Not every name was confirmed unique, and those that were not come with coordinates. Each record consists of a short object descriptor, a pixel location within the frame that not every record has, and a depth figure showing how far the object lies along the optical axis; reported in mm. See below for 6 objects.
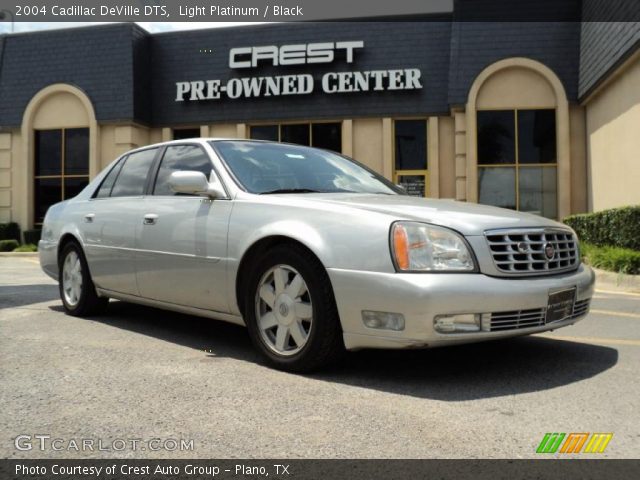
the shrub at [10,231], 20188
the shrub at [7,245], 19062
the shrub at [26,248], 19000
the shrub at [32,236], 20359
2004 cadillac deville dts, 3396
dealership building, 17109
